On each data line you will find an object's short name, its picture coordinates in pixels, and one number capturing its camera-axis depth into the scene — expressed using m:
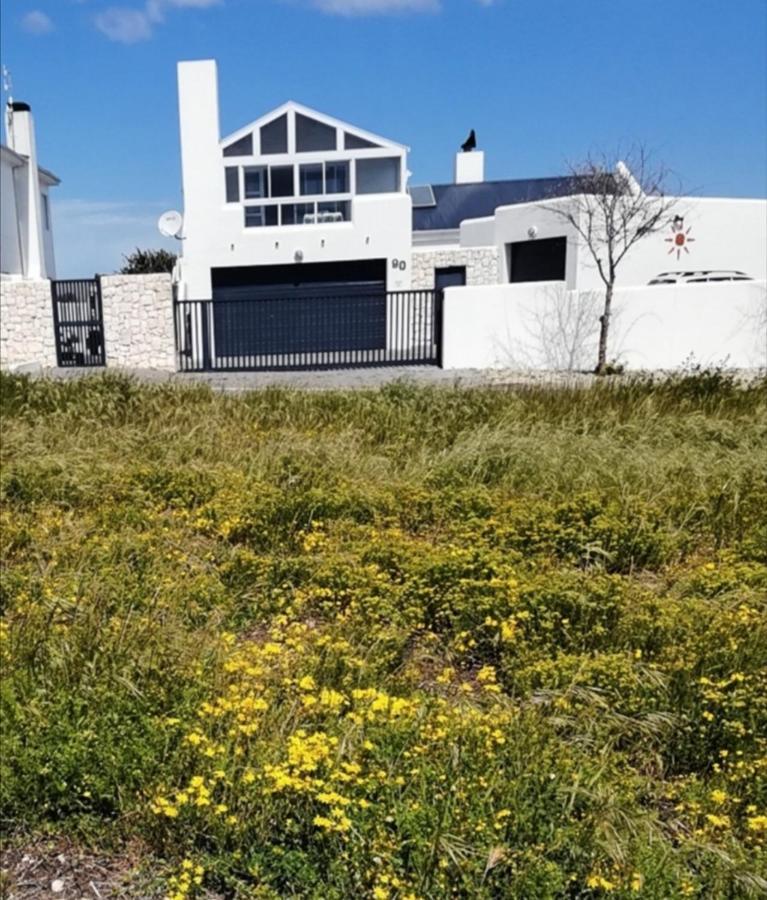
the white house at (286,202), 26.55
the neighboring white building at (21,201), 25.14
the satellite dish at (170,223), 23.48
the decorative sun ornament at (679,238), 20.36
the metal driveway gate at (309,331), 17.84
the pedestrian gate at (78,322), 17.58
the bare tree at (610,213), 17.62
